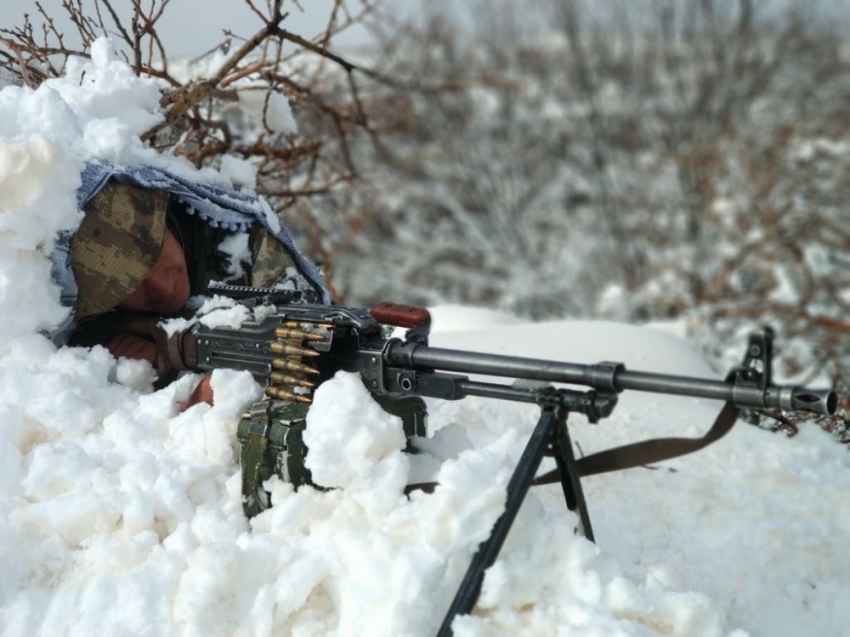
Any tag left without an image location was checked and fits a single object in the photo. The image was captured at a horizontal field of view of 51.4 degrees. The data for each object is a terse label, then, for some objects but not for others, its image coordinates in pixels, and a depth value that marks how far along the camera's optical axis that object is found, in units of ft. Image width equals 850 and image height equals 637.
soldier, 7.55
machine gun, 5.06
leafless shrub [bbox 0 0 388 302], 9.86
